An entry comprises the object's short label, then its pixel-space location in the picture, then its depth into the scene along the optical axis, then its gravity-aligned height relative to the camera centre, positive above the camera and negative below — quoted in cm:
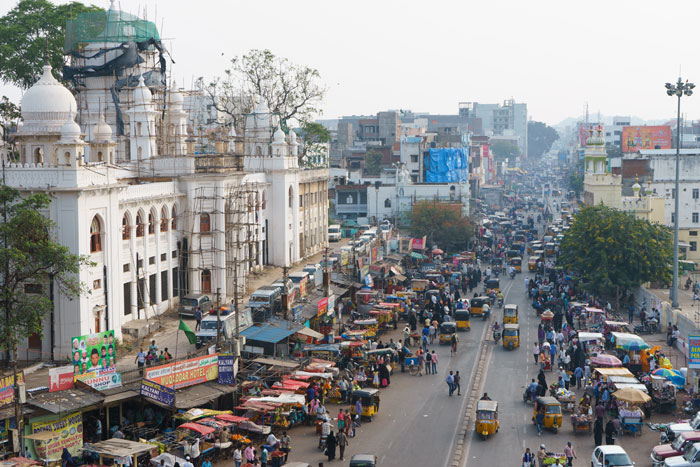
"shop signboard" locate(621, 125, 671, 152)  12300 +232
